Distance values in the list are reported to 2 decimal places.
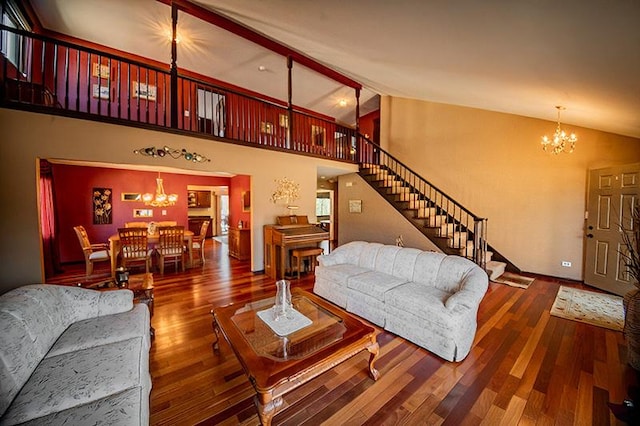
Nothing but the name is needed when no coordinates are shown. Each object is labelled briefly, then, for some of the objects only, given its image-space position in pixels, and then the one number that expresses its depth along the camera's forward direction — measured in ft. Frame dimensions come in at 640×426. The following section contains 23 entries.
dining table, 15.49
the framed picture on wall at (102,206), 19.69
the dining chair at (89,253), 15.25
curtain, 15.34
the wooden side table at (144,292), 9.20
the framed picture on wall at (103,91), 17.53
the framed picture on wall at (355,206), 21.75
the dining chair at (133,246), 15.07
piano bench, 15.62
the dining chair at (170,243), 16.40
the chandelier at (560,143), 12.81
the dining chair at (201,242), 18.89
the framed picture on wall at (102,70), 17.54
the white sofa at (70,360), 3.87
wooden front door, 12.42
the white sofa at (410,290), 7.49
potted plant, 7.08
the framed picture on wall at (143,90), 18.75
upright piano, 15.42
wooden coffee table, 4.74
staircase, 16.03
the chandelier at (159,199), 17.40
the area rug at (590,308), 10.00
